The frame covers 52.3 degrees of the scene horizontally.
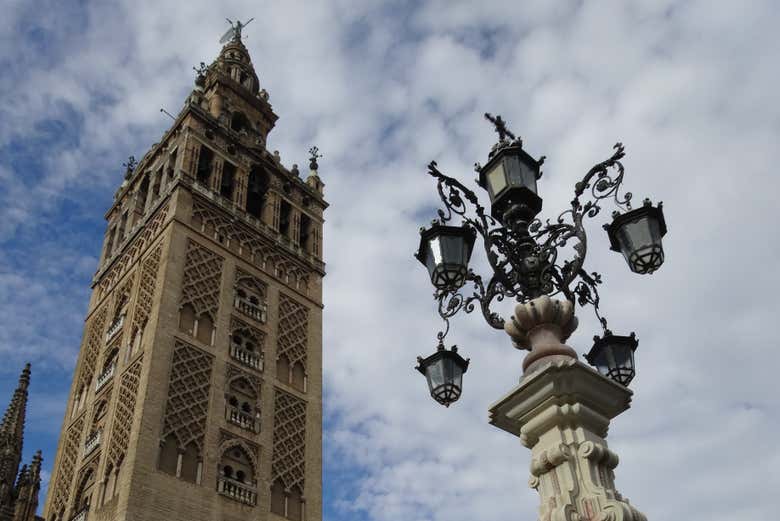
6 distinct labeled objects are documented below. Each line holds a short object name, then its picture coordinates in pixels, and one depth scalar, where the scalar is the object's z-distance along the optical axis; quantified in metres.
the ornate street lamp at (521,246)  6.01
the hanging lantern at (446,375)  6.38
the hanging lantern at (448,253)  6.18
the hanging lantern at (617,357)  6.51
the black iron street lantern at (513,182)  6.71
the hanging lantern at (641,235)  5.86
